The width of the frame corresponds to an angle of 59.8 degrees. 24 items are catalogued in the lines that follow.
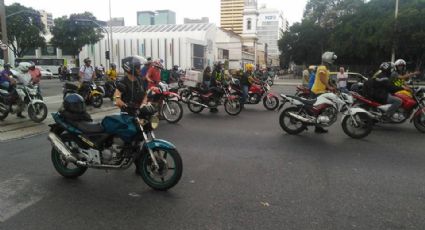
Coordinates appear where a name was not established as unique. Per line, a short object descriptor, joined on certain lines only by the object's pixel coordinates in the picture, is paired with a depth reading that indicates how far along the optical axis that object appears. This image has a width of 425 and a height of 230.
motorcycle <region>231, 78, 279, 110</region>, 13.60
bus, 52.03
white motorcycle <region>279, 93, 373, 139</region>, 7.97
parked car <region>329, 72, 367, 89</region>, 19.91
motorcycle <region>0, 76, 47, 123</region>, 9.52
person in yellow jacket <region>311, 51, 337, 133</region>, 8.30
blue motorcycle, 4.54
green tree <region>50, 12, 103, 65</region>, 50.62
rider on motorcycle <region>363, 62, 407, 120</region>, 8.31
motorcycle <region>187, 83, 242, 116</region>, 11.94
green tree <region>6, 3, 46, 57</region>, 46.41
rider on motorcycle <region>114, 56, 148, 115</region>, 5.50
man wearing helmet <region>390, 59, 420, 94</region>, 9.31
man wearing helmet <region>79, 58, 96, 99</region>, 12.97
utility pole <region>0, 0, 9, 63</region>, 20.77
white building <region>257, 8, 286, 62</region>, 144.25
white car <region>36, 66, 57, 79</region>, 43.72
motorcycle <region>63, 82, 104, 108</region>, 13.09
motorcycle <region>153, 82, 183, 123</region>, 10.25
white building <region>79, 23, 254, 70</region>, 70.94
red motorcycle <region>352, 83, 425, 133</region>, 8.53
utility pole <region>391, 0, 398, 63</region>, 33.31
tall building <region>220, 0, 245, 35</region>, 158.38
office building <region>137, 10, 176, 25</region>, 114.19
